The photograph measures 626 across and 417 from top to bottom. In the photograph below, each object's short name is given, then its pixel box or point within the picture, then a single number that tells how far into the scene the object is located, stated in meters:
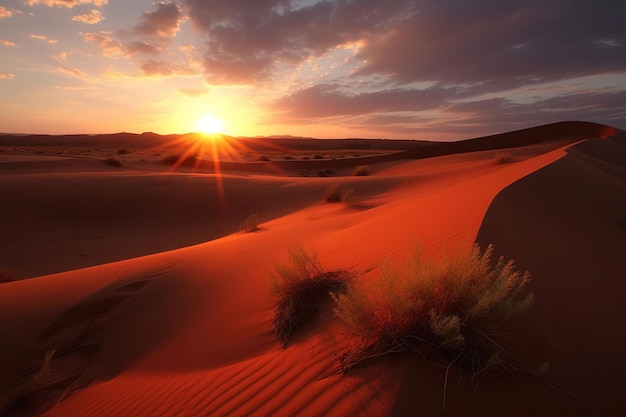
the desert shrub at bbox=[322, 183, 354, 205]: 14.67
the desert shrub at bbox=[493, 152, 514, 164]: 19.05
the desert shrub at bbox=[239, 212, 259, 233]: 9.85
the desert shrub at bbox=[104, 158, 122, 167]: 23.90
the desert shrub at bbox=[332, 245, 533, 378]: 2.51
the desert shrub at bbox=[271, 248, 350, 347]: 3.59
